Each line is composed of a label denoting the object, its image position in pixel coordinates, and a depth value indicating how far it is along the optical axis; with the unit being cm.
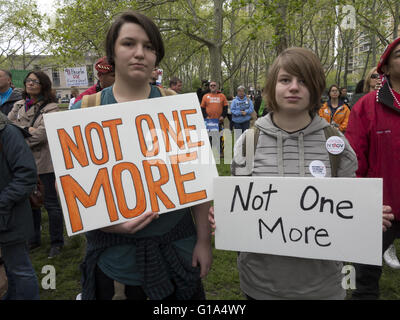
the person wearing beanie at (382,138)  191
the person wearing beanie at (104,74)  286
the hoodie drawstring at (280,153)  144
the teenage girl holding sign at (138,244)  133
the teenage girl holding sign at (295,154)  140
